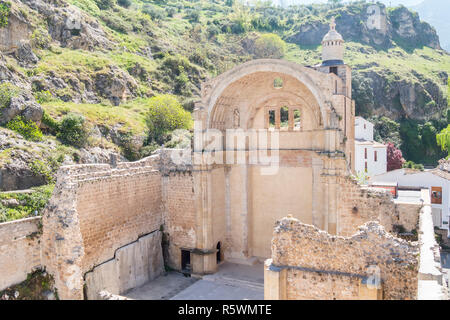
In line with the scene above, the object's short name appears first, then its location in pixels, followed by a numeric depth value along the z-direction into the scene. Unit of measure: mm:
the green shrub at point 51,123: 21516
